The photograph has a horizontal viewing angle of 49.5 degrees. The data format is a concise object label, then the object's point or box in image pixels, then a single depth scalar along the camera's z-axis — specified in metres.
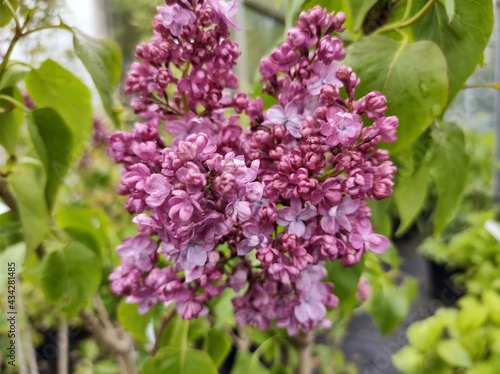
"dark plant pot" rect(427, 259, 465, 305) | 1.65
